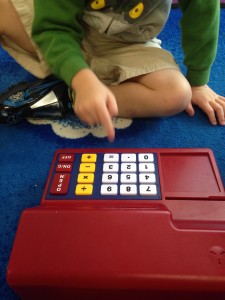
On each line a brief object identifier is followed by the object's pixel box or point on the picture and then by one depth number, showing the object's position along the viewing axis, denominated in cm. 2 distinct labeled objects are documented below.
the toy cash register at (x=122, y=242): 27
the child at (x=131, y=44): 52
